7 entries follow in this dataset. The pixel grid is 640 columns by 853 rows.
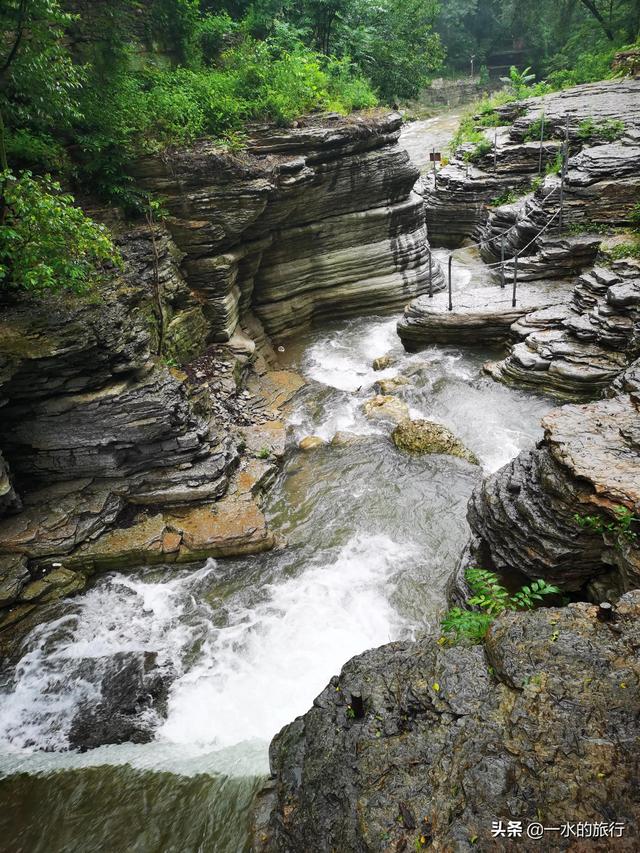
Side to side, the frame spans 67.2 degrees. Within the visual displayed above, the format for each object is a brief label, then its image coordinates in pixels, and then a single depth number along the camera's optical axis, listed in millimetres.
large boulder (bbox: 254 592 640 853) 3184
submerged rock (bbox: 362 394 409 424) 12886
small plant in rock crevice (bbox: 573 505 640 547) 4898
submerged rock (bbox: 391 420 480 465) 11328
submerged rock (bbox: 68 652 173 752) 6629
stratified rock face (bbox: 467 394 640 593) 5250
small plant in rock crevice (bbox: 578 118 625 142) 18484
